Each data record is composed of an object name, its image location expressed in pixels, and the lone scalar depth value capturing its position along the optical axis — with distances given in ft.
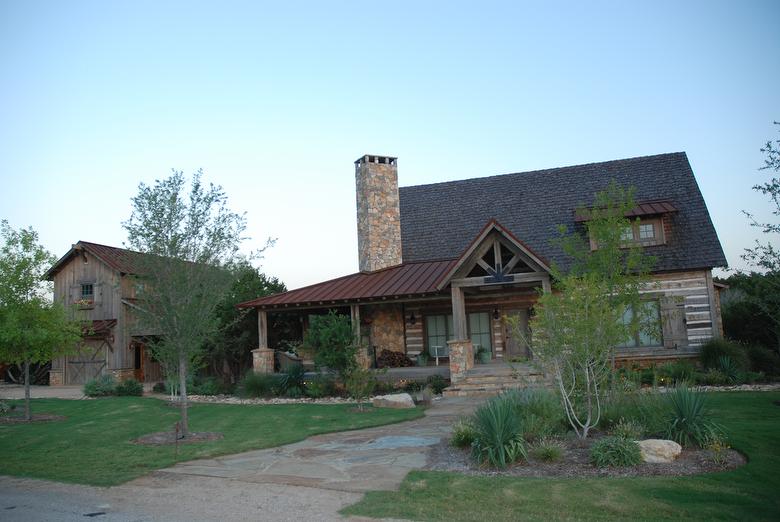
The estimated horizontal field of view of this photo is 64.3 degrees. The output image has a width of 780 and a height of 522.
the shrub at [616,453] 26.71
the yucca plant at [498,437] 28.12
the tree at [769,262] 40.22
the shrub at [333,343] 56.24
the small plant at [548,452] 28.09
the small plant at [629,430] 29.27
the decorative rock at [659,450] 27.07
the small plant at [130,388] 73.51
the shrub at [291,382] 65.05
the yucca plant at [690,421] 29.22
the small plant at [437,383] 61.11
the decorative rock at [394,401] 52.06
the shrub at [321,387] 62.44
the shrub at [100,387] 72.23
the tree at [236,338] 77.41
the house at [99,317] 92.43
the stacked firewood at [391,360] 71.31
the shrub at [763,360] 56.39
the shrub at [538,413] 31.58
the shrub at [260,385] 65.92
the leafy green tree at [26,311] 50.93
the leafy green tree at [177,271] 40.19
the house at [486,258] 63.67
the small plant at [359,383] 52.06
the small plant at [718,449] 26.37
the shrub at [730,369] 53.16
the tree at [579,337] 31.63
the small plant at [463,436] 32.45
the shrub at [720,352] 55.98
